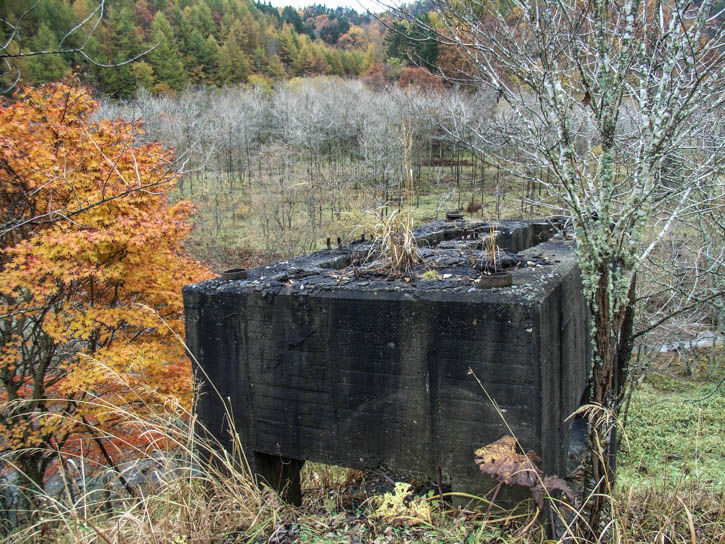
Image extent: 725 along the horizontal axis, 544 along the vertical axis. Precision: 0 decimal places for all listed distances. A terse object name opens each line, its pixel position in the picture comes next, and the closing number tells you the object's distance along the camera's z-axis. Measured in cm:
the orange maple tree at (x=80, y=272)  696
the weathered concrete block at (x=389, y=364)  415
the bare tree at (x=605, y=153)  262
